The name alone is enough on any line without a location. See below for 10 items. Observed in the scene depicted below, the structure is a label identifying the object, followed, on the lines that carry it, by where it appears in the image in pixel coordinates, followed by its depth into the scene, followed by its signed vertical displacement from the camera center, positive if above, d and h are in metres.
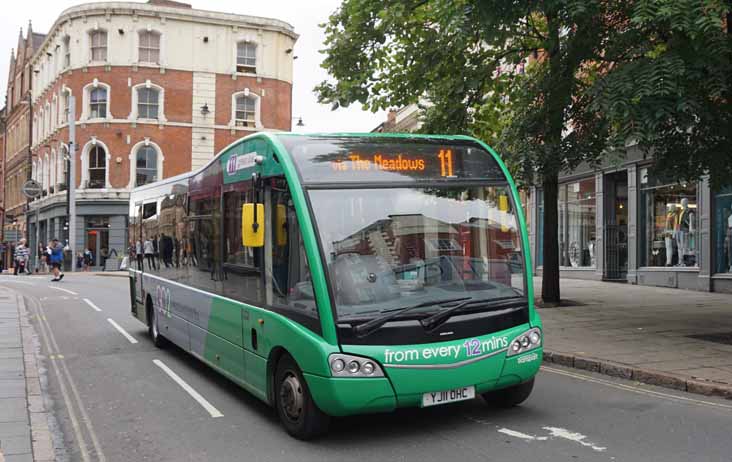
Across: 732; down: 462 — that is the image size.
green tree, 9.67 +3.24
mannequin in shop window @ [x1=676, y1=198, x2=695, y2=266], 19.91 +0.14
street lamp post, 39.94 +2.94
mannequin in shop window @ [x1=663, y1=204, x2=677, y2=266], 20.59 +0.26
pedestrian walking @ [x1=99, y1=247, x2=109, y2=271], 43.81 -1.02
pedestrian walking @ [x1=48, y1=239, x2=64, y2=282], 28.66 -0.80
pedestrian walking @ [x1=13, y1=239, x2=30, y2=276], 38.82 -1.04
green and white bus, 5.50 -0.33
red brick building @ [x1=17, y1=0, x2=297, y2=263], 43.75 +9.29
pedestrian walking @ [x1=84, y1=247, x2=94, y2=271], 42.06 -1.26
